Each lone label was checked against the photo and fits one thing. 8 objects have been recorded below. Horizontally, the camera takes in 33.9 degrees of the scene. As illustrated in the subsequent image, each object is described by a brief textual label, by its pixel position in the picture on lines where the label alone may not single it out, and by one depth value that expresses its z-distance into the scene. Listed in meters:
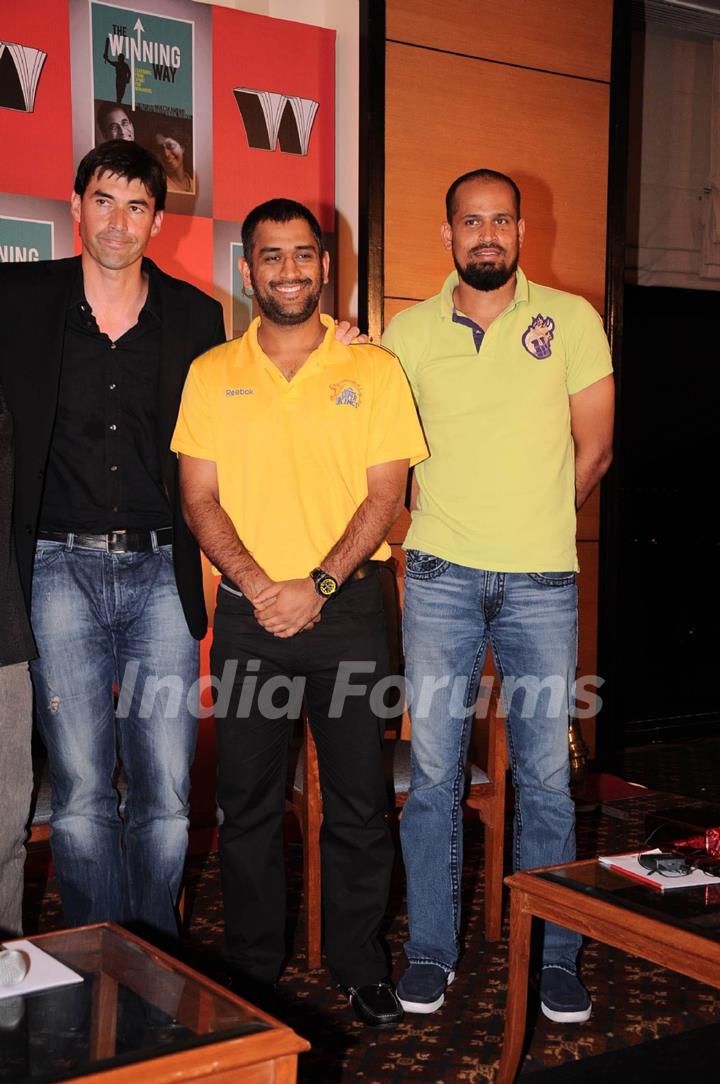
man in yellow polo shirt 2.57
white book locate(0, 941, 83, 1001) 1.62
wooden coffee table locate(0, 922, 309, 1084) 1.42
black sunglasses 2.20
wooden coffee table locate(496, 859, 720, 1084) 1.92
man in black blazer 2.47
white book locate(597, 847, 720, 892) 2.15
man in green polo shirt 2.68
